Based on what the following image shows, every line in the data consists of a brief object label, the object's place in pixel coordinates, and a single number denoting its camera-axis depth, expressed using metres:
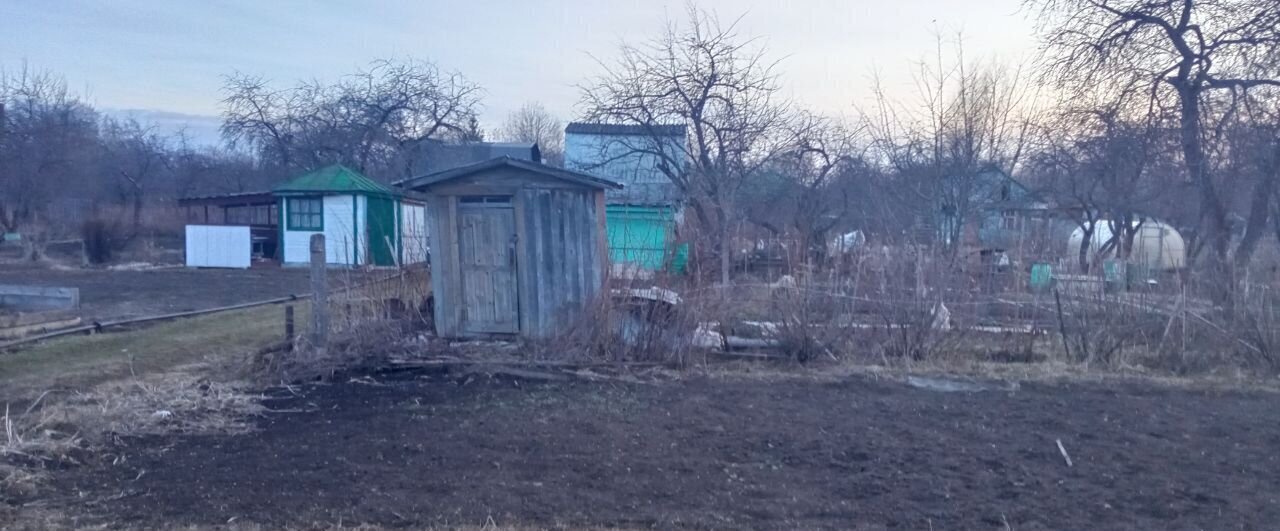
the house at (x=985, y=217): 13.73
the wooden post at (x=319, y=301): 10.96
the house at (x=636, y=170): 12.31
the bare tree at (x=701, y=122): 20.56
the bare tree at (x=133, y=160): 48.18
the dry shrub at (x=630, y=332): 10.99
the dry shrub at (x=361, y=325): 10.50
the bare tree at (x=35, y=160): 34.50
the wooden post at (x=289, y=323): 11.20
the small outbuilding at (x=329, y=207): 28.89
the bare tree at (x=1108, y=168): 18.12
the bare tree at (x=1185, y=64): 15.87
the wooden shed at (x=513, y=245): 11.77
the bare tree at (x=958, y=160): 17.59
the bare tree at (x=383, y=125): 39.44
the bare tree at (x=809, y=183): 22.92
